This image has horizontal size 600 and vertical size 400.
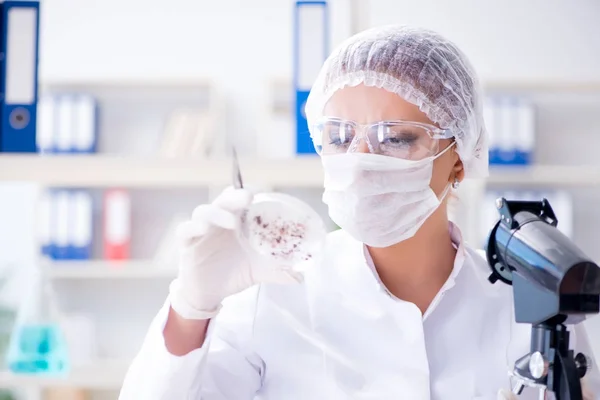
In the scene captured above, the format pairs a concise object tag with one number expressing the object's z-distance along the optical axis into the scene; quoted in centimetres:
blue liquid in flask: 203
